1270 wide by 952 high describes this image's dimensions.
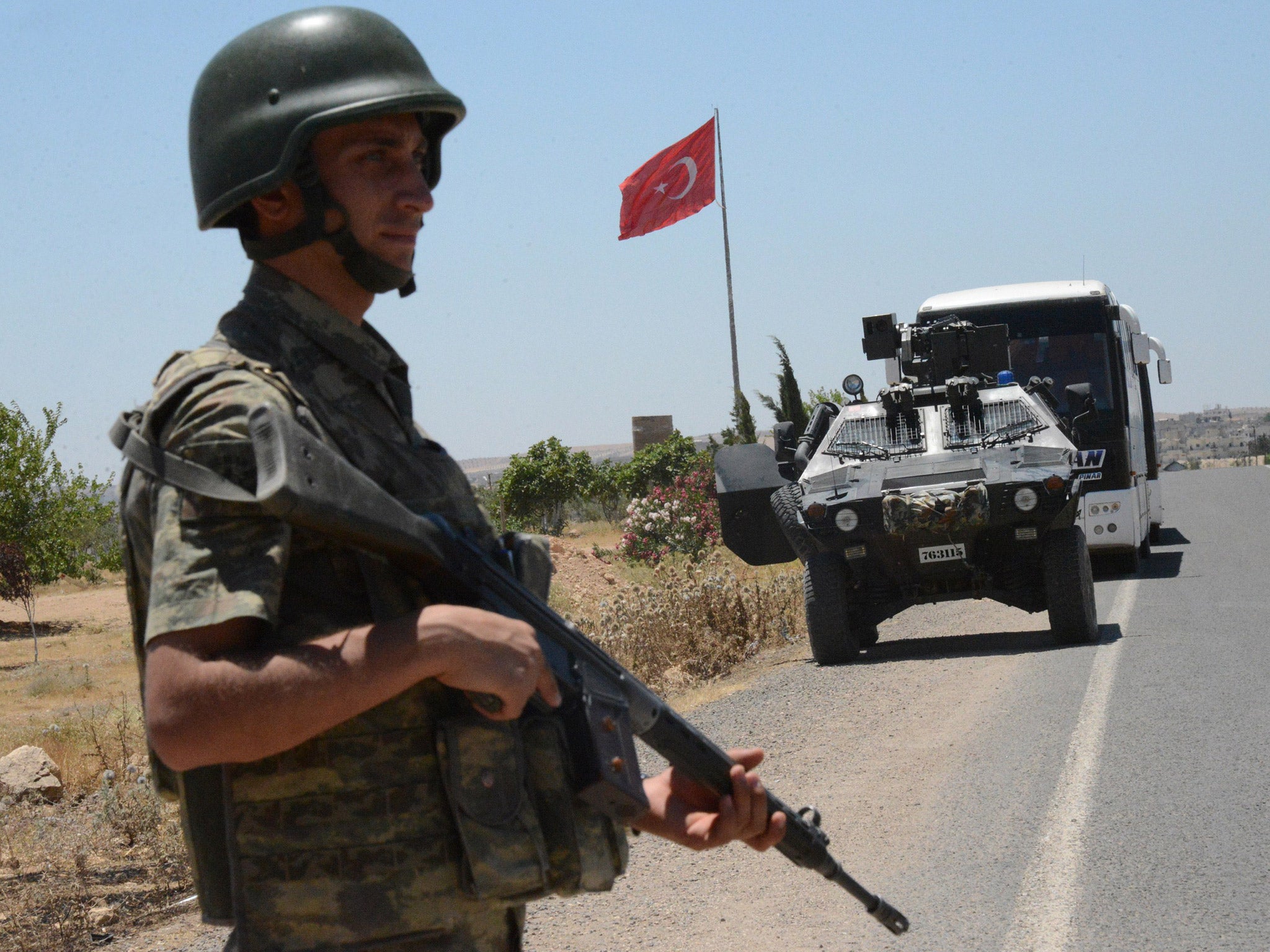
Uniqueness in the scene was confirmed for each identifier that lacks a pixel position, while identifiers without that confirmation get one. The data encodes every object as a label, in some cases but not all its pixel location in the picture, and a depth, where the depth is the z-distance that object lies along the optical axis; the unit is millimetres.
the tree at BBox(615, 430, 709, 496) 45281
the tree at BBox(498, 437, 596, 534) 50219
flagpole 28797
